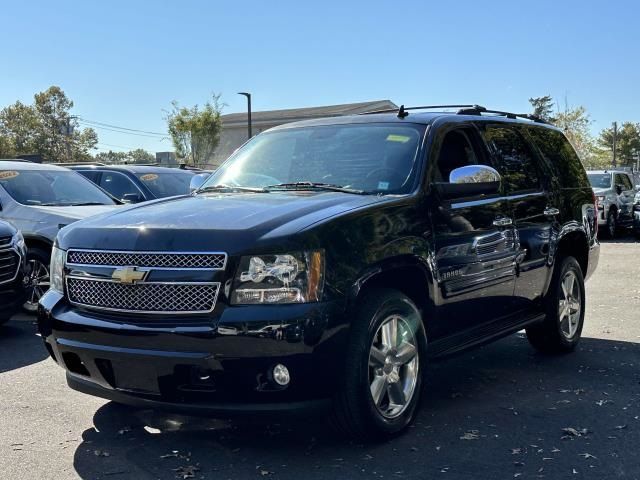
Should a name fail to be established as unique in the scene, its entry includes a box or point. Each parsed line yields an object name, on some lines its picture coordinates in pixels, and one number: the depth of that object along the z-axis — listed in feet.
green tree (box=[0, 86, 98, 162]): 205.57
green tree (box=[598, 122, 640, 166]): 275.59
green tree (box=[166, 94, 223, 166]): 161.17
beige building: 169.07
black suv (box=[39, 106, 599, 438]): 11.59
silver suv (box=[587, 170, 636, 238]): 61.00
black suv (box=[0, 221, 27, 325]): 22.59
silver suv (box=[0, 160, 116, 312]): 26.73
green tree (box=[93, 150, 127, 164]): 318.34
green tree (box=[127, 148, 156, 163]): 387.55
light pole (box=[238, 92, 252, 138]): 113.33
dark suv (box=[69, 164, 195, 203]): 39.19
